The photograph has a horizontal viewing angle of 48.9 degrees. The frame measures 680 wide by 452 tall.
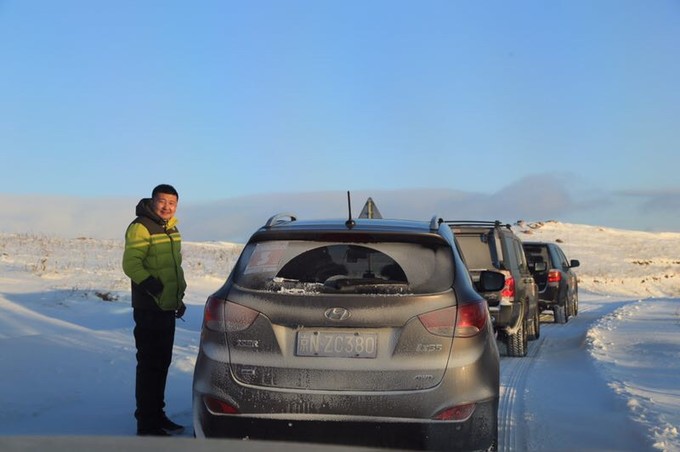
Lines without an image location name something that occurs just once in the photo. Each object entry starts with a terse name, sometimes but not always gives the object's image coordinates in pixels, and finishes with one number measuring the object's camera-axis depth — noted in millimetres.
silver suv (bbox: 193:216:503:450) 4176
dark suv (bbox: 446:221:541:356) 11188
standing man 6152
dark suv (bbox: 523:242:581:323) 17281
